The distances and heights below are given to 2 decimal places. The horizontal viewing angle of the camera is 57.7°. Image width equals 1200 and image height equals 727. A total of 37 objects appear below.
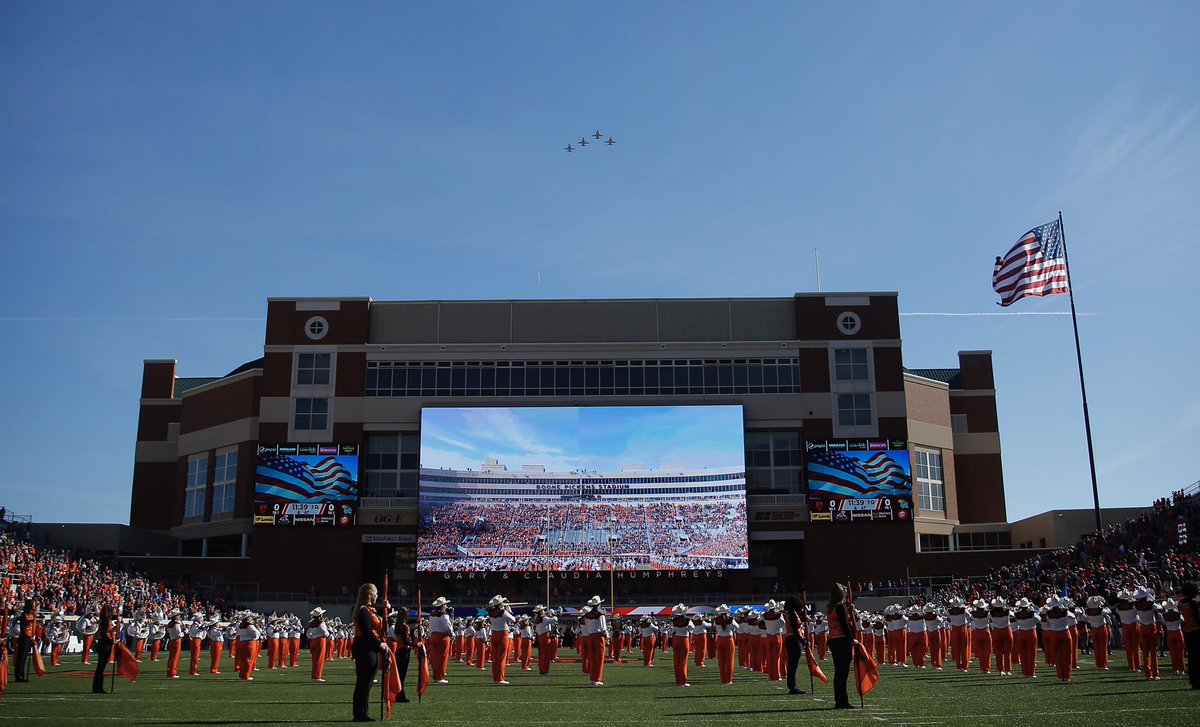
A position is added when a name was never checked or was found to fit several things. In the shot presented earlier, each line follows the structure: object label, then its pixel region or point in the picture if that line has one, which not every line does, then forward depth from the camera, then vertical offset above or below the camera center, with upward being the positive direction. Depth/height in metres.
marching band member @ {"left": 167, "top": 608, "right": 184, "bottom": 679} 26.48 -0.96
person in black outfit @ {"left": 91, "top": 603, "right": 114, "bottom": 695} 20.16 -0.79
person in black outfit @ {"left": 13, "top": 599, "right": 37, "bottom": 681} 23.25 -0.75
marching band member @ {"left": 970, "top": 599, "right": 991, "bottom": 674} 23.97 -0.72
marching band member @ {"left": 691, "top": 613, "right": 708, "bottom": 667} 31.12 -1.06
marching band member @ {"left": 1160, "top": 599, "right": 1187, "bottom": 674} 19.98 -0.60
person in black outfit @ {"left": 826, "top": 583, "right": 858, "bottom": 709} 15.55 -0.55
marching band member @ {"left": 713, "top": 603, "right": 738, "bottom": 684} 22.98 -1.01
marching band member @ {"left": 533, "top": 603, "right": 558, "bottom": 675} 28.52 -0.89
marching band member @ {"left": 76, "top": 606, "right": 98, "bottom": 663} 35.83 -0.91
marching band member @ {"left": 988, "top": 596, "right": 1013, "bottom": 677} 22.86 -0.68
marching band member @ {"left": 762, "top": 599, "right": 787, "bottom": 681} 23.27 -0.72
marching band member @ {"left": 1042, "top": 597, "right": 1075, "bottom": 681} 20.24 -0.65
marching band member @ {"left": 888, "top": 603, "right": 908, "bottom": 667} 28.42 -0.84
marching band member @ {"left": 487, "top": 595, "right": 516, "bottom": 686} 23.83 -0.74
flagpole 49.69 +7.72
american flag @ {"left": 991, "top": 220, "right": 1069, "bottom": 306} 46.72 +14.11
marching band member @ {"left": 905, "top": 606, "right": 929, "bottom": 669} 27.22 -0.86
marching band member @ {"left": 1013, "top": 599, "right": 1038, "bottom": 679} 21.72 -0.70
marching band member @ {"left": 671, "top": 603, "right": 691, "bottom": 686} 22.44 -0.88
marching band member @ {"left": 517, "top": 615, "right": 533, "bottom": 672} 31.22 -1.10
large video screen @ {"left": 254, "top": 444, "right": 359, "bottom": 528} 60.59 +6.44
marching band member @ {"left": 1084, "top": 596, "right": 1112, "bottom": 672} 22.75 -0.56
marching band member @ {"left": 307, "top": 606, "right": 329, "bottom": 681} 25.52 -0.94
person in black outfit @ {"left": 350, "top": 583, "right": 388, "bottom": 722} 13.97 -0.54
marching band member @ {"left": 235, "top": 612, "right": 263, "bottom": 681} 26.03 -1.03
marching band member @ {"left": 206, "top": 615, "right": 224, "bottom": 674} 29.02 -1.13
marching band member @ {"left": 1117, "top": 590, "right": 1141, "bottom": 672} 20.73 -0.46
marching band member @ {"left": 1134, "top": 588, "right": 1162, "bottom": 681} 19.55 -0.49
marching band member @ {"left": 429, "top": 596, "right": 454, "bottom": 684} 22.30 -0.74
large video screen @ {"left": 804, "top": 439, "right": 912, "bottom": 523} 60.50 +6.86
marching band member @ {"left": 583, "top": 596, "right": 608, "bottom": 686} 22.06 -0.66
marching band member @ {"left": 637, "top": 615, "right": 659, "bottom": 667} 33.69 -1.22
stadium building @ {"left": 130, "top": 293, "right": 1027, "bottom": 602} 60.84 +11.33
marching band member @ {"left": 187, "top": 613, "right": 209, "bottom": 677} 27.62 -0.90
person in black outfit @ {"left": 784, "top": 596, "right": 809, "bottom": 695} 18.72 -0.60
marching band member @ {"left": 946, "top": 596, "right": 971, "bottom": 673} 25.36 -0.70
